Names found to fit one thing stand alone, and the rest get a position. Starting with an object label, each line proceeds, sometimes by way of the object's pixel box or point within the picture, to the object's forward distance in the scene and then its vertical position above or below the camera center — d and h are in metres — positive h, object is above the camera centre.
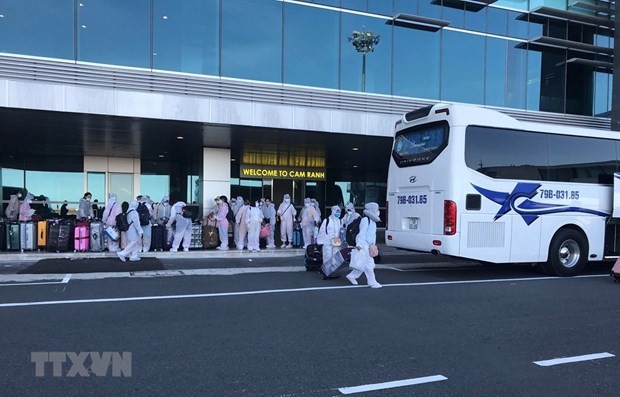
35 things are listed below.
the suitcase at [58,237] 14.11 -1.43
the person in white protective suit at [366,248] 9.90 -1.14
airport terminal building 14.96 +3.81
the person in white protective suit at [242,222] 16.11 -1.09
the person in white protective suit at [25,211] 14.85 -0.76
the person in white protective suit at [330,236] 10.92 -1.04
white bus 10.56 +0.05
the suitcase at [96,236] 14.34 -1.42
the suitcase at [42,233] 14.27 -1.33
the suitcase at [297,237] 17.20 -1.63
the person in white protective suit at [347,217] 12.82 -0.79
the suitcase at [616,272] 10.87 -1.68
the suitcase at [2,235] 14.22 -1.42
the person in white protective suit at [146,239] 14.54 -1.52
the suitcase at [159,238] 15.05 -1.51
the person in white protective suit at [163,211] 16.69 -0.82
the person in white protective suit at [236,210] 16.63 -0.76
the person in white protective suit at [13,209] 15.77 -0.75
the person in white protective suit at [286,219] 17.50 -1.04
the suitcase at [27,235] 14.11 -1.38
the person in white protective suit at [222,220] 16.14 -1.02
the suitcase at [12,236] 14.16 -1.42
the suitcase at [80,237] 14.19 -1.43
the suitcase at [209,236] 15.87 -1.51
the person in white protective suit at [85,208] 16.61 -0.72
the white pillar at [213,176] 18.19 +0.43
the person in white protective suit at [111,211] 13.95 -0.68
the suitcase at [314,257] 11.85 -1.58
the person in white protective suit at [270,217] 17.31 -1.02
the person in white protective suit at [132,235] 13.08 -1.25
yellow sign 23.47 +0.76
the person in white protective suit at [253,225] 15.97 -1.16
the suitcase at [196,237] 15.68 -1.53
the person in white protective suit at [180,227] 15.11 -1.18
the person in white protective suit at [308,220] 16.55 -1.01
